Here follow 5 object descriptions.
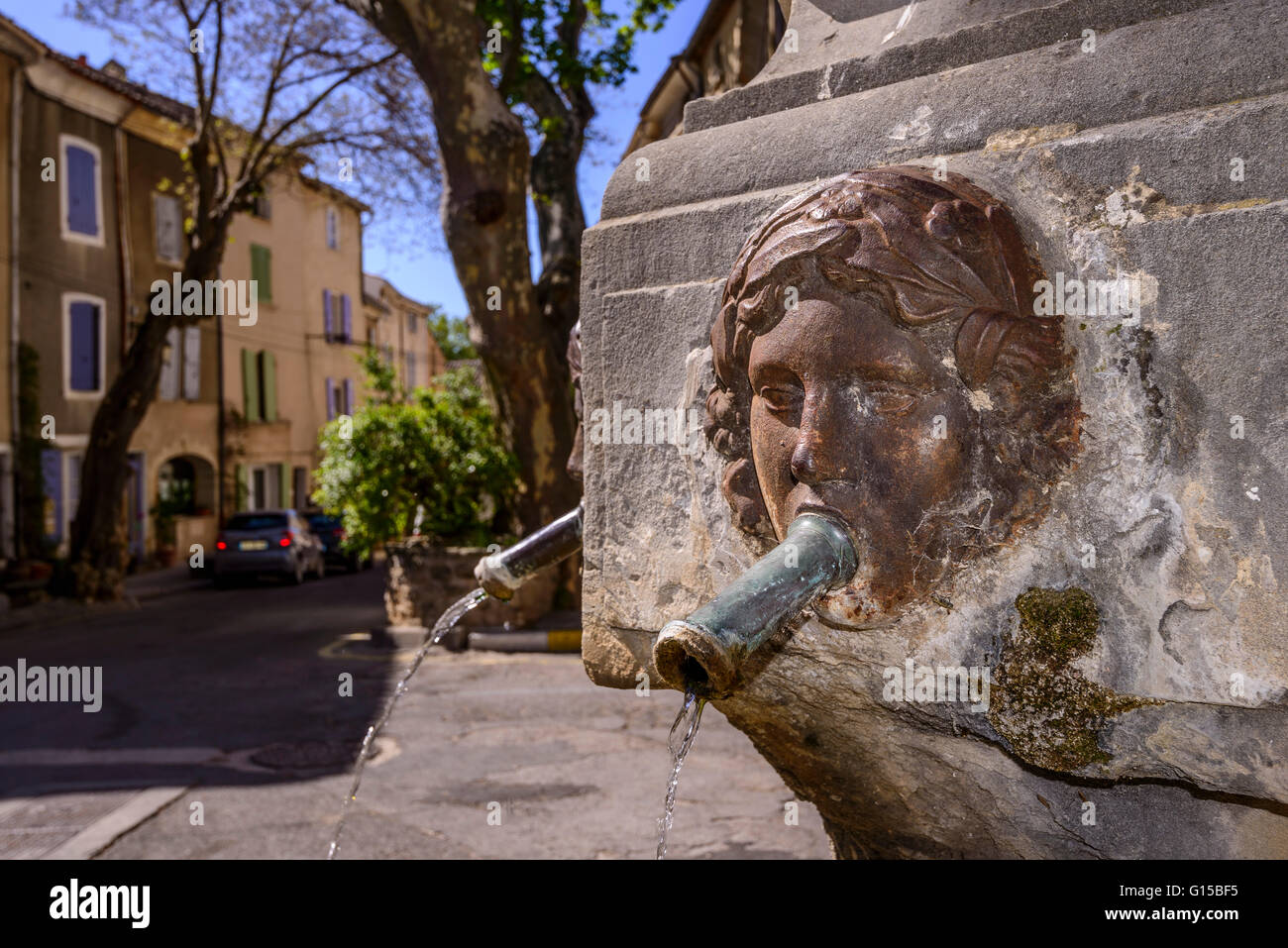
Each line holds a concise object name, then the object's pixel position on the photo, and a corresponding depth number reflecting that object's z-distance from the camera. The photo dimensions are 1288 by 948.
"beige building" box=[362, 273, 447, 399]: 29.20
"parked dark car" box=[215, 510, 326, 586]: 16.12
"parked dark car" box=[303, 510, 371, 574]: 19.36
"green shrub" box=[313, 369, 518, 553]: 10.48
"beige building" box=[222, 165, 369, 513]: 21.58
